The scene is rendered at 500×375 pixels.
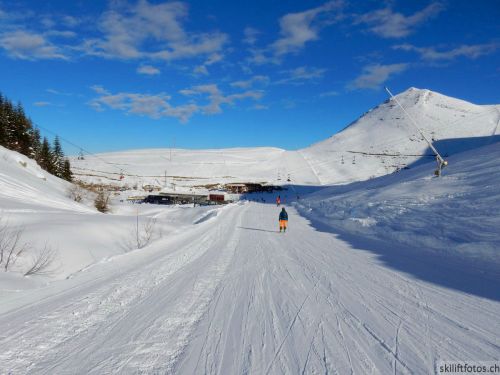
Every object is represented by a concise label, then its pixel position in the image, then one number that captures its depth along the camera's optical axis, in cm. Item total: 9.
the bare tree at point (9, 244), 1129
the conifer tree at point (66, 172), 7569
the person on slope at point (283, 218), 1892
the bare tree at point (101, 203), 4934
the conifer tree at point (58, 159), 7325
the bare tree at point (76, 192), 4701
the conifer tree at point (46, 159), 6938
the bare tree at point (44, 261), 1091
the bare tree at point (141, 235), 1831
